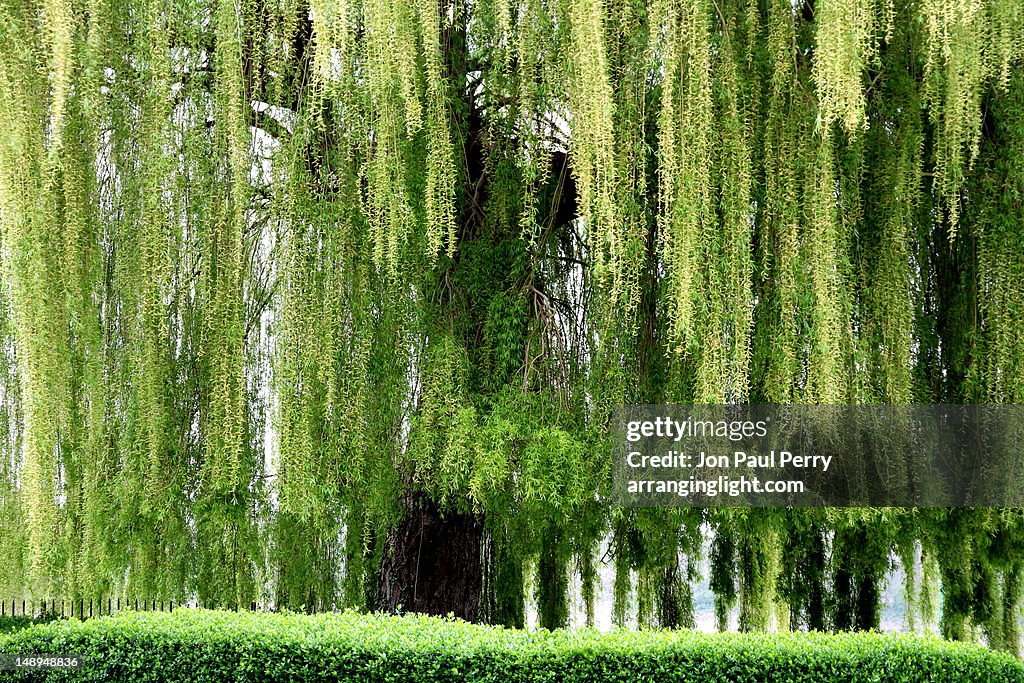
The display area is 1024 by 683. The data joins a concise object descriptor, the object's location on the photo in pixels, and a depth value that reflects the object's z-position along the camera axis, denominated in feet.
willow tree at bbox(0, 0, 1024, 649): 26.37
